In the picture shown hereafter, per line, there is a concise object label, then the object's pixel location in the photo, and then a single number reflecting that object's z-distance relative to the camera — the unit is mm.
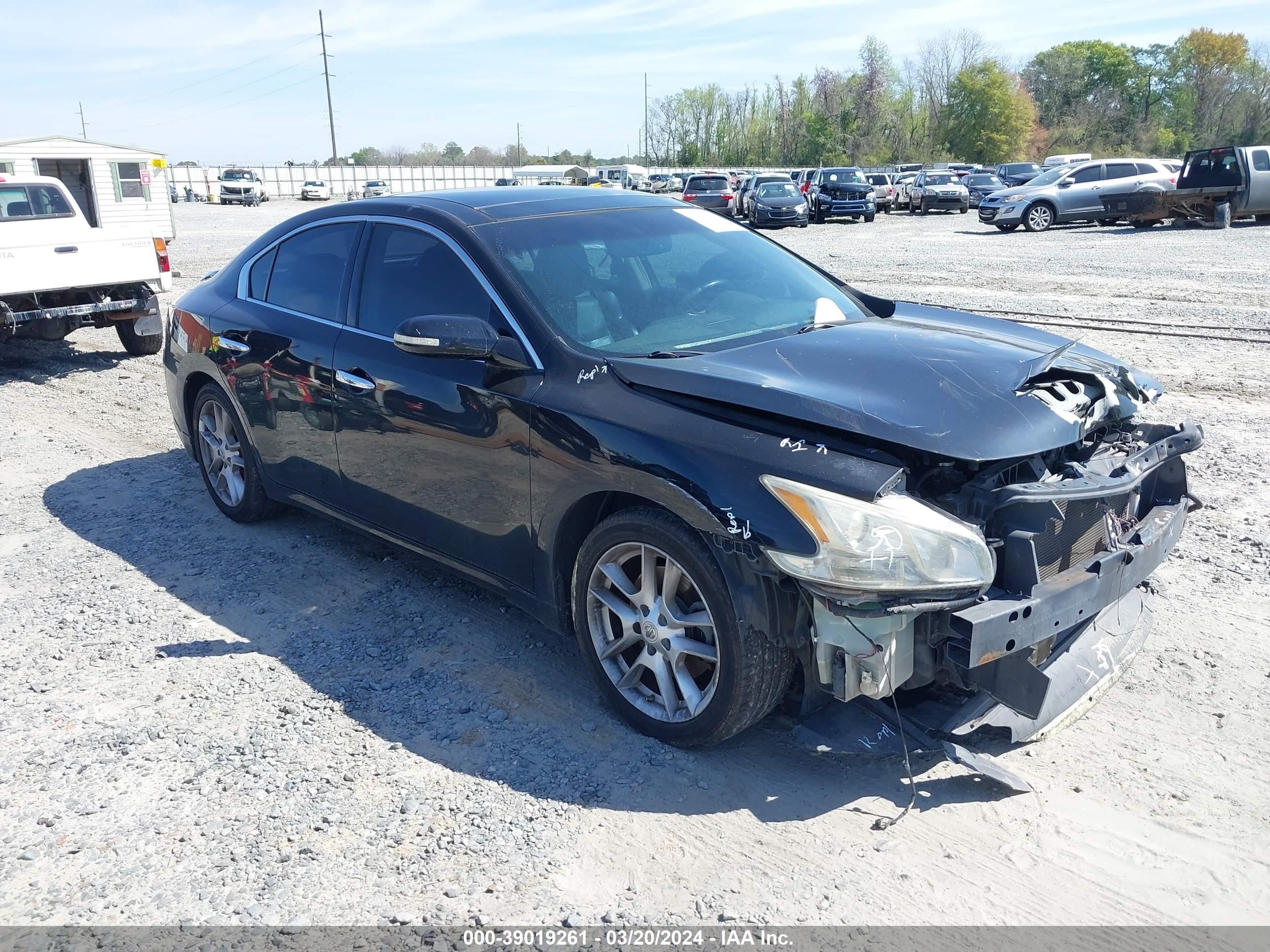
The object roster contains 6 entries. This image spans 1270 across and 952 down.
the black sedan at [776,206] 29859
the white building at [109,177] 25594
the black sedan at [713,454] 2988
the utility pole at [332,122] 78500
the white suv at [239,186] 57531
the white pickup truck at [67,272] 10000
